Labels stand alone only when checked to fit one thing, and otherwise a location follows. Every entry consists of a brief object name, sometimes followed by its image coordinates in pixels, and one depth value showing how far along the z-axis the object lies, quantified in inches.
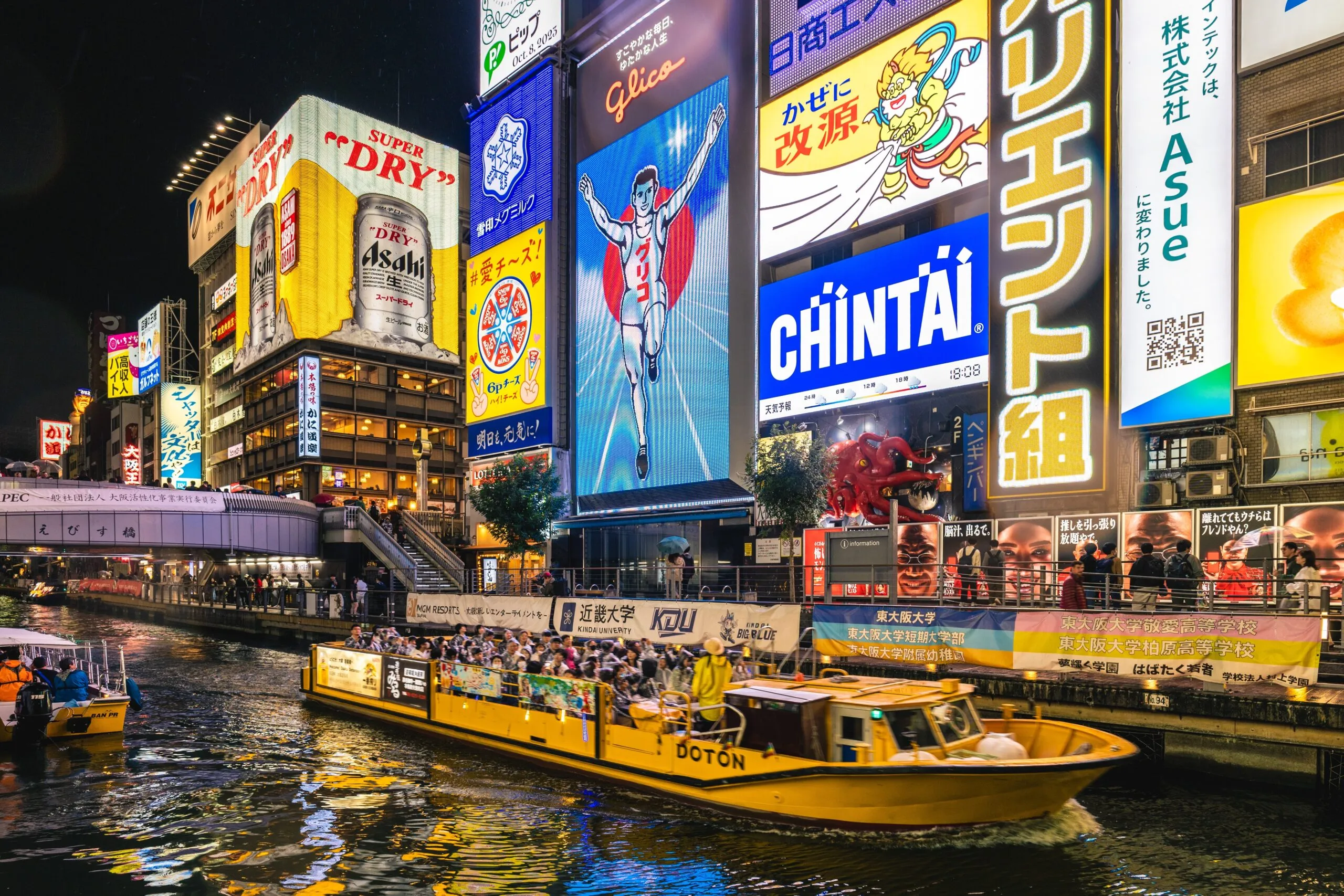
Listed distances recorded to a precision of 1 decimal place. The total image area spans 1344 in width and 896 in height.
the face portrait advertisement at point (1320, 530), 889.5
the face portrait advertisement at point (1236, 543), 924.6
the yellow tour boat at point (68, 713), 820.6
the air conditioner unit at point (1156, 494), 1035.9
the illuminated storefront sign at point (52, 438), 5487.2
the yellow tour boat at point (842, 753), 503.2
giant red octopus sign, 1346.0
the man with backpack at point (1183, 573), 781.9
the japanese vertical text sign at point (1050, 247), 1123.3
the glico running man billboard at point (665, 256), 1727.4
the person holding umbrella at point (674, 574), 1219.9
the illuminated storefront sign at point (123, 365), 5049.2
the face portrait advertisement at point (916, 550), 1264.8
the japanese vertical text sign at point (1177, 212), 1010.7
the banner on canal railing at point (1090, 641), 610.5
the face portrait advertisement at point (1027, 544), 1138.0
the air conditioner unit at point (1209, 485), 989.8
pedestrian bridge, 1785.2
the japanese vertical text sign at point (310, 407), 3213.6
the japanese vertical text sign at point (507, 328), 2231.8
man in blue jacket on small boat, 858.1
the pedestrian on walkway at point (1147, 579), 772.6
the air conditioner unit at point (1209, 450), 989.2
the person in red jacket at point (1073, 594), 818.8
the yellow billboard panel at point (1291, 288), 924.0
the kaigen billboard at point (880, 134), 1336.1
